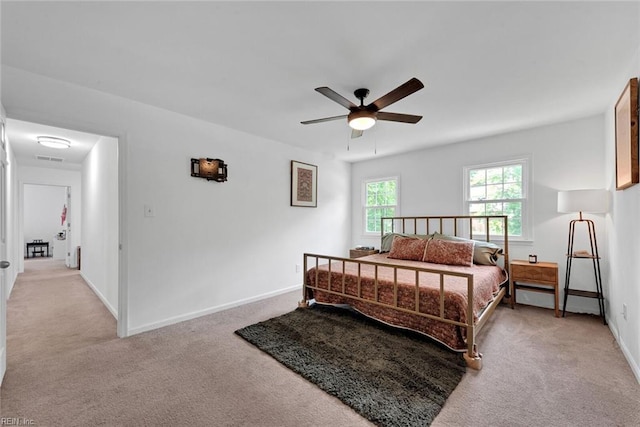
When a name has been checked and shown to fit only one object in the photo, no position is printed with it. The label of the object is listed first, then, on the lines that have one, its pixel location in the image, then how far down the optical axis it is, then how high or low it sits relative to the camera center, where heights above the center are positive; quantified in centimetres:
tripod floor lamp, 302 -14
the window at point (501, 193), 388 +30
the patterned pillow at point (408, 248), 390 -51
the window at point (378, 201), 532 +25
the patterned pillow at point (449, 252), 355 -52
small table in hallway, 840 -99
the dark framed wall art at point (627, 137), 204 +61
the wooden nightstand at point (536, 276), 329 -78
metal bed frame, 225 -53
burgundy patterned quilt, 237 -80
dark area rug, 176 -121
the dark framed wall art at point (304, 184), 460 +51
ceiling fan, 205 +89
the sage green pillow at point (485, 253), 362 -53
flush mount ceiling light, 397 +108
